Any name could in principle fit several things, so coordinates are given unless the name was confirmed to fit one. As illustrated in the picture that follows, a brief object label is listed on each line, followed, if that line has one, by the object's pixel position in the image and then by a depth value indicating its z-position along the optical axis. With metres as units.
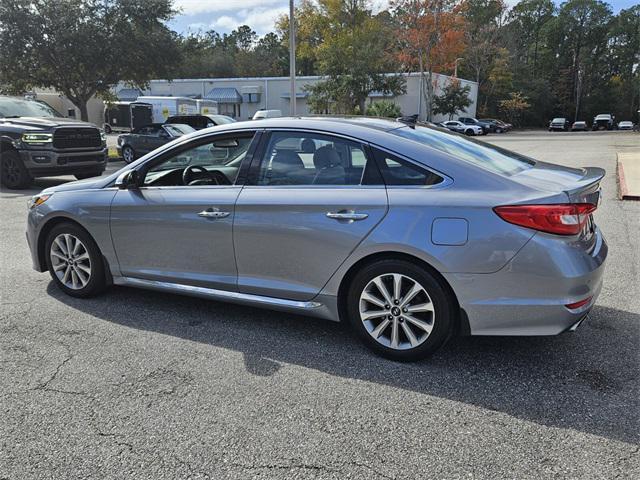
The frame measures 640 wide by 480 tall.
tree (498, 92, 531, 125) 67.19
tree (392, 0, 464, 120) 41.12
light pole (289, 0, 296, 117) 20.11
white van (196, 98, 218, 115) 35.88
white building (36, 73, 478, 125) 46.56
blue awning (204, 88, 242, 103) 50.75
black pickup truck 11.34
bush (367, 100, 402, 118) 35.69
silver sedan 3.12
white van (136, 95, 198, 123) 35.59
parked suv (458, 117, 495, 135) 50.38
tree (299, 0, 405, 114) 40.50
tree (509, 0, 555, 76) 84.50
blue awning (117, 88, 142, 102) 51.69
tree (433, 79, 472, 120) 51.19
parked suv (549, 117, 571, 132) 64.00
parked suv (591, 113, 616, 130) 66.25
